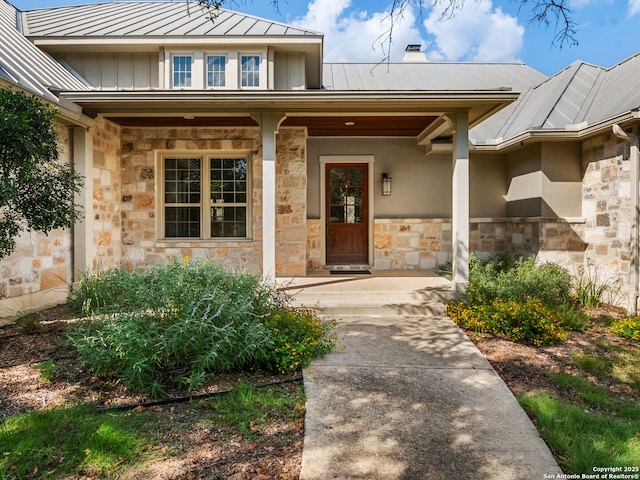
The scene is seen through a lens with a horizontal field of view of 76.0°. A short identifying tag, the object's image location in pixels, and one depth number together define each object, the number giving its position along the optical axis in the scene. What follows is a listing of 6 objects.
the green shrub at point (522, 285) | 5.66
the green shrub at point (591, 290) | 6.43
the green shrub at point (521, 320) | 4.57
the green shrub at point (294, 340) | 3.53
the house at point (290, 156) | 5.74
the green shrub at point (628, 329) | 4.89
